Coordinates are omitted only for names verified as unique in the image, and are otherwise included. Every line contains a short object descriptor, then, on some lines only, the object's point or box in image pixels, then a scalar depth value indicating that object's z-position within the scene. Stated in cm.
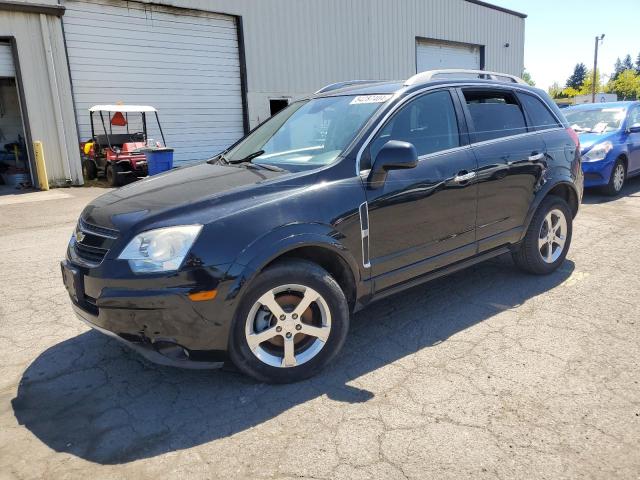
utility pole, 4885
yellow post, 1165
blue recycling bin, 1127
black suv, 270
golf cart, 1203
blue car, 852
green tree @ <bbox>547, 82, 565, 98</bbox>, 8991
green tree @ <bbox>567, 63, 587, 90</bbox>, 10730
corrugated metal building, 1176
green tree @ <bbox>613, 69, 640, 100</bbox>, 7519
